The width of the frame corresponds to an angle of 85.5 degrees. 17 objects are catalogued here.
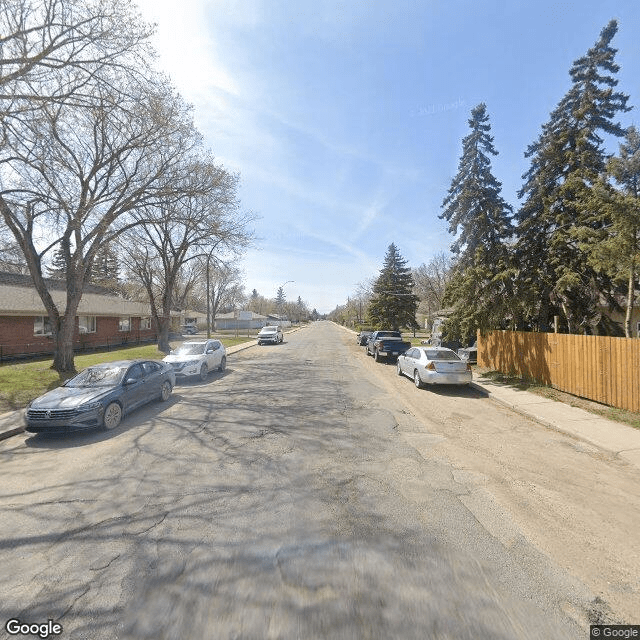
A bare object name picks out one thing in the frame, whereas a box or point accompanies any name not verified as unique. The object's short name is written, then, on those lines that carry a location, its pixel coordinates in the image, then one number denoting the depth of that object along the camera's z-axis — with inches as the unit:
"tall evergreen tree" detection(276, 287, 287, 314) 5580.7
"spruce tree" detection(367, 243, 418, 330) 1744.6
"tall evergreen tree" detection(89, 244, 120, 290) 788.0
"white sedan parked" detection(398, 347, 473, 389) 465.7
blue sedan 271.1
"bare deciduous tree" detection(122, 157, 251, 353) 638.5
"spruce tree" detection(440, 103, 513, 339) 559.5
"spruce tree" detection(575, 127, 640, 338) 362.3
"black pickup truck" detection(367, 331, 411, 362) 818.2
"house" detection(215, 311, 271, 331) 3216.0
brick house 757.9
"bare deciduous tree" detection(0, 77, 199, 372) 501.4
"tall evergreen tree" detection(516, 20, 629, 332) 540.8
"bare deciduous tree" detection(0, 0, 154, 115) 361.4
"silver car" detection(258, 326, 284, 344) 1348.4
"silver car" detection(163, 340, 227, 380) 533.3
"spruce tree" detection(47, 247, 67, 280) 1994.1
